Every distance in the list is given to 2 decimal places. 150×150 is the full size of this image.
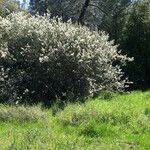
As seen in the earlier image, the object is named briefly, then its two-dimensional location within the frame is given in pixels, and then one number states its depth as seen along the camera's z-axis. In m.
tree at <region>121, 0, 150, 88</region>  16.96
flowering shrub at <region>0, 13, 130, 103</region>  12.00
